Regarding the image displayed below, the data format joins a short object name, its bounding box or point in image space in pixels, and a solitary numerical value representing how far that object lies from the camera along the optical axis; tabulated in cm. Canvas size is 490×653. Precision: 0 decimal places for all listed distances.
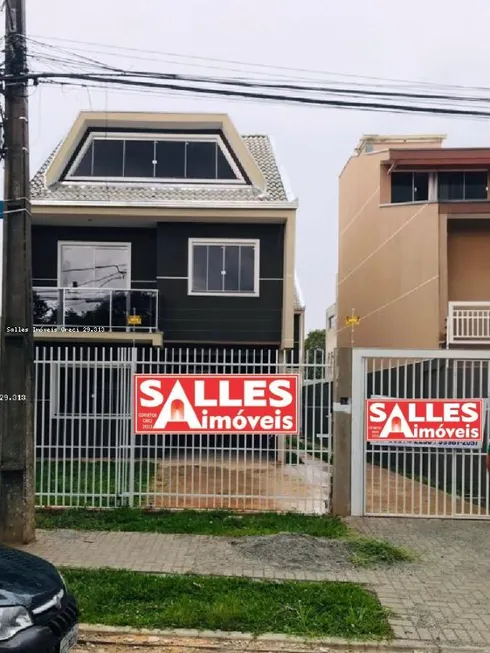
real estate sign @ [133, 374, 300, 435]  920
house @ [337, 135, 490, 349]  1978
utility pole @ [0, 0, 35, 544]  747
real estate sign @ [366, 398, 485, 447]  909
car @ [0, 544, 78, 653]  376
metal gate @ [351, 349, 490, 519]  909
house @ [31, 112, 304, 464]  1744
